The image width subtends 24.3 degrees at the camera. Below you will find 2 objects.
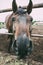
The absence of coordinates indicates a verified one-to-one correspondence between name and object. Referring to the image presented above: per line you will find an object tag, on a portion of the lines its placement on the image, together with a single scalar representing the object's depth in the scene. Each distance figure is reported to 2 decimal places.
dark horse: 1.06
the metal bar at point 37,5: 1.52
